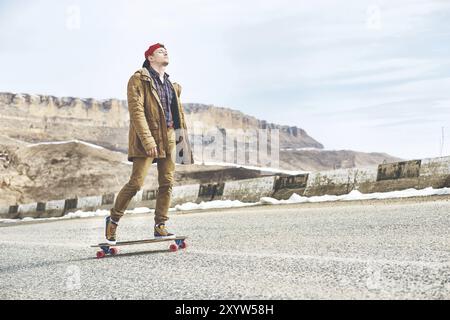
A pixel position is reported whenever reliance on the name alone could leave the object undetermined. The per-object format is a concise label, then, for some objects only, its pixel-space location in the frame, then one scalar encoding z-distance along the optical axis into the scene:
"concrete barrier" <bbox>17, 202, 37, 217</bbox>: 18.65
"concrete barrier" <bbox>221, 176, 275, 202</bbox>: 13.17
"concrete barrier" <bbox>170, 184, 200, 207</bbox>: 14.74
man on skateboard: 6.15
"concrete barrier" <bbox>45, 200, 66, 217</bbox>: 17.74
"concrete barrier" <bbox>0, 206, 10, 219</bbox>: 19.67
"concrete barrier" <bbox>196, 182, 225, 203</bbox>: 14.14
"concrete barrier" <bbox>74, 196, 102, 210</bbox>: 16.77
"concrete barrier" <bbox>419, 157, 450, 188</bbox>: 10.09
